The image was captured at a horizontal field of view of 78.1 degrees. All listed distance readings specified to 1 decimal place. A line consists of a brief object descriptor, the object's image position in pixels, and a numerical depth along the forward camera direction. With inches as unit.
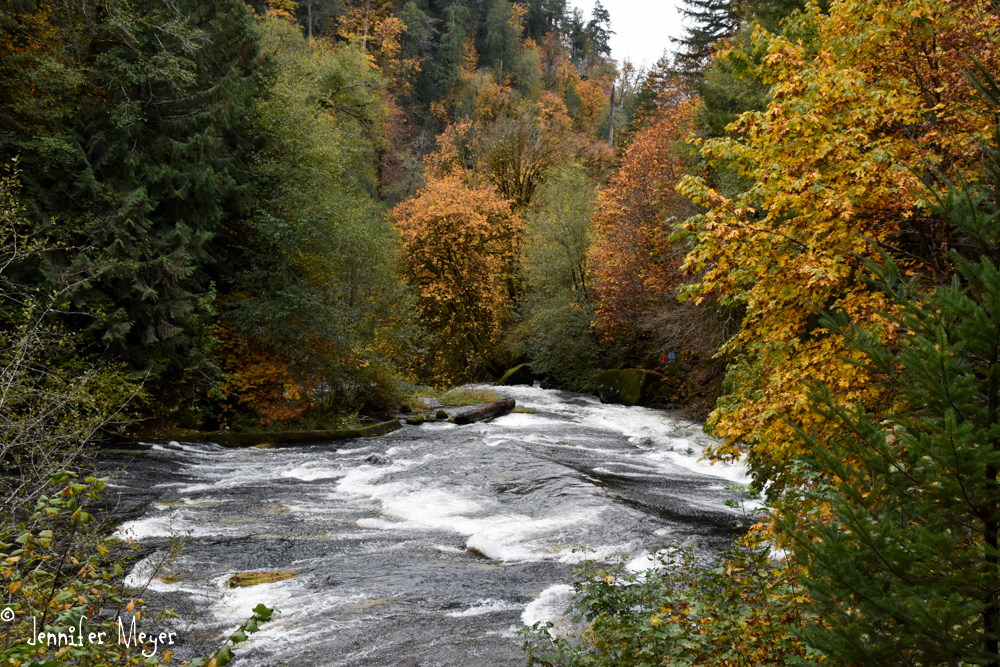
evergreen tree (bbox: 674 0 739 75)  1349.7
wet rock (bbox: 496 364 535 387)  1224.8
